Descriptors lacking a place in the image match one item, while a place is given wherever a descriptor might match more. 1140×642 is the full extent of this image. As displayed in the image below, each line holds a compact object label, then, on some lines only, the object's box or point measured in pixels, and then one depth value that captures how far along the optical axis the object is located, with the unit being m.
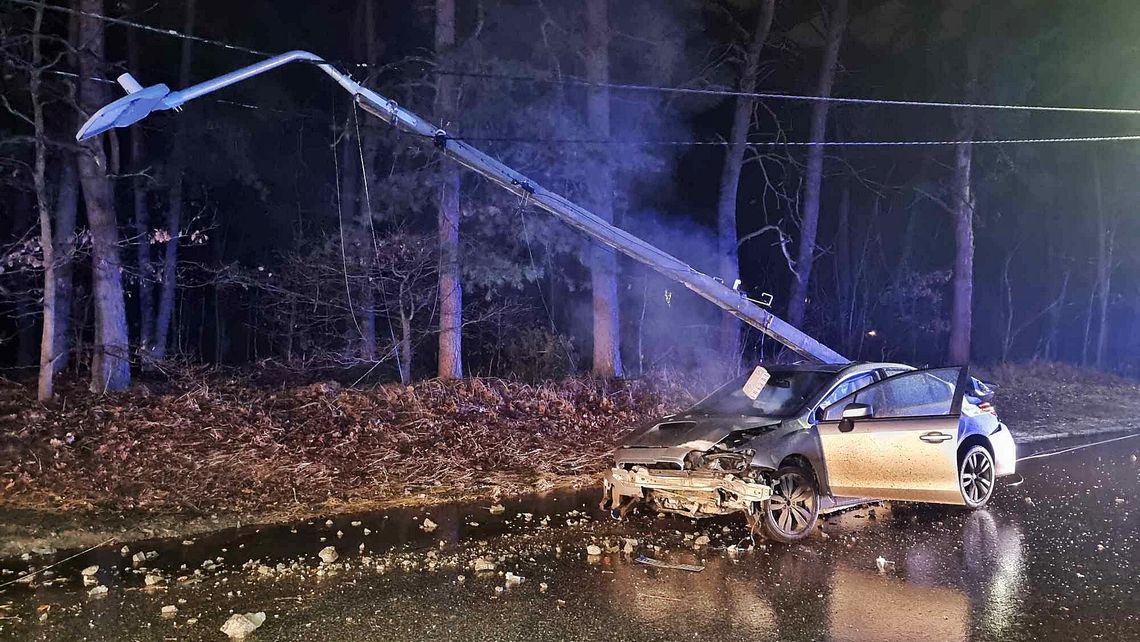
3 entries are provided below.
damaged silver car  7.23
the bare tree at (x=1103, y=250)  32.53
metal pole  10.92
